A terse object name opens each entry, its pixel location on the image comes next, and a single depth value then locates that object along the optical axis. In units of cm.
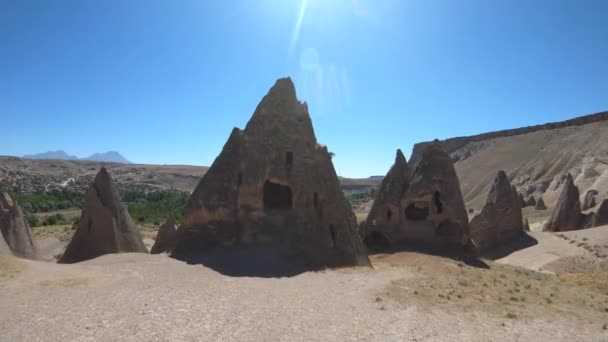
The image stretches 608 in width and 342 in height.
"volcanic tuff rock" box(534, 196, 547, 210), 4815
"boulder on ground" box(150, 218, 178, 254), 1933
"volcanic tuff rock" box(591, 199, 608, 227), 3155
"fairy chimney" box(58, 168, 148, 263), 1931
